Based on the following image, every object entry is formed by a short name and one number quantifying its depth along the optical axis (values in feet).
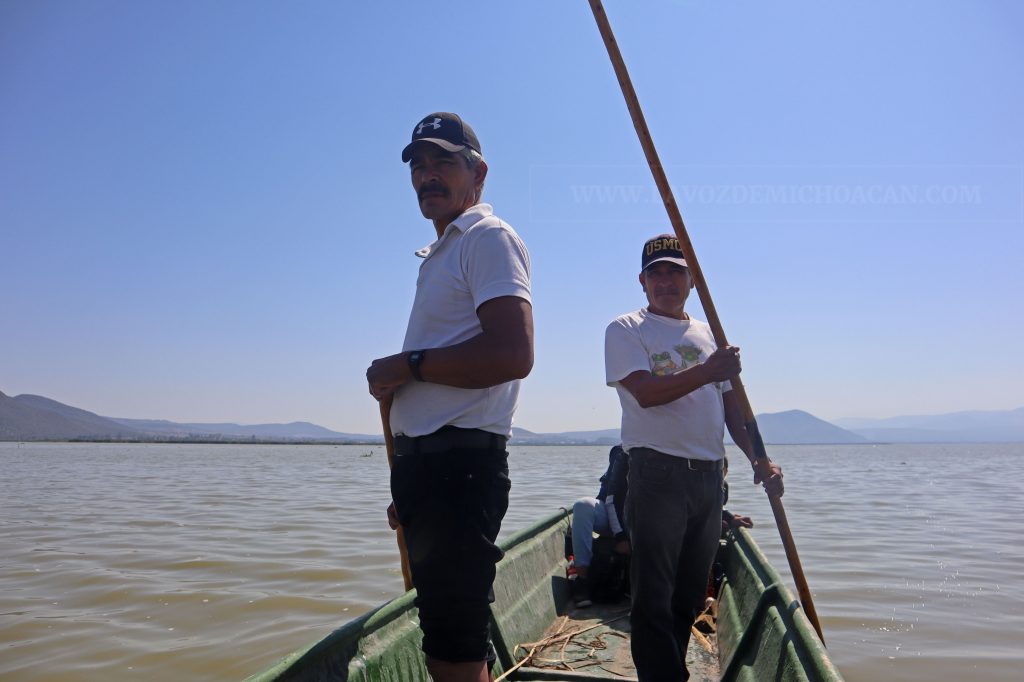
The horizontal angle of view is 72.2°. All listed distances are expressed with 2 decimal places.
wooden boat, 7.89
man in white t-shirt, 8.91
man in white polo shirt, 5.45
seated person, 17.10
